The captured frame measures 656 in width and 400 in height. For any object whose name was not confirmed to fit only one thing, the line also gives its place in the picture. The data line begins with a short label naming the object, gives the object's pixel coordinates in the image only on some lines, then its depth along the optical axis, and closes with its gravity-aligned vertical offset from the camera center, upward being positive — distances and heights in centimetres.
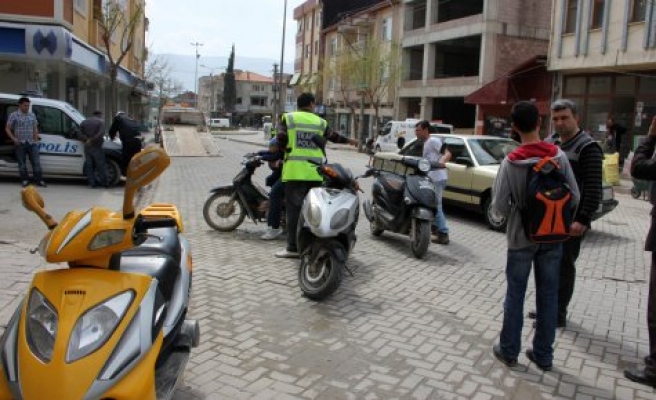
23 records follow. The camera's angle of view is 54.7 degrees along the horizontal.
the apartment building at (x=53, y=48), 1669 +175
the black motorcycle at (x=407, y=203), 761 -95
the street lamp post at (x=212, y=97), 11650 +399
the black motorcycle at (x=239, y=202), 849 -112
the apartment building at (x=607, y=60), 2212 +282
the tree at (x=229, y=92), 10412 +456
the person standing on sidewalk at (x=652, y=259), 416 -79
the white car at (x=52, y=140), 1284 -57
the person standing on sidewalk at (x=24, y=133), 1212 -44
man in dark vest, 466 -24
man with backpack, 413 -57
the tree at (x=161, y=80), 5213 +363
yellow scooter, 261 -89
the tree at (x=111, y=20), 2172 +336
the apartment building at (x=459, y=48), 3412 +496
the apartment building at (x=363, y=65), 4238 +415
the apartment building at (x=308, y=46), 6312 +802
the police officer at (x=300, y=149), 681 -28
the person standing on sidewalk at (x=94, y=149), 1269 -72
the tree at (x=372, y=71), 4203 +370
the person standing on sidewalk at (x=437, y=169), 864 -52
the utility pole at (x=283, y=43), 4516 +555
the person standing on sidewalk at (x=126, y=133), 1293 -37
